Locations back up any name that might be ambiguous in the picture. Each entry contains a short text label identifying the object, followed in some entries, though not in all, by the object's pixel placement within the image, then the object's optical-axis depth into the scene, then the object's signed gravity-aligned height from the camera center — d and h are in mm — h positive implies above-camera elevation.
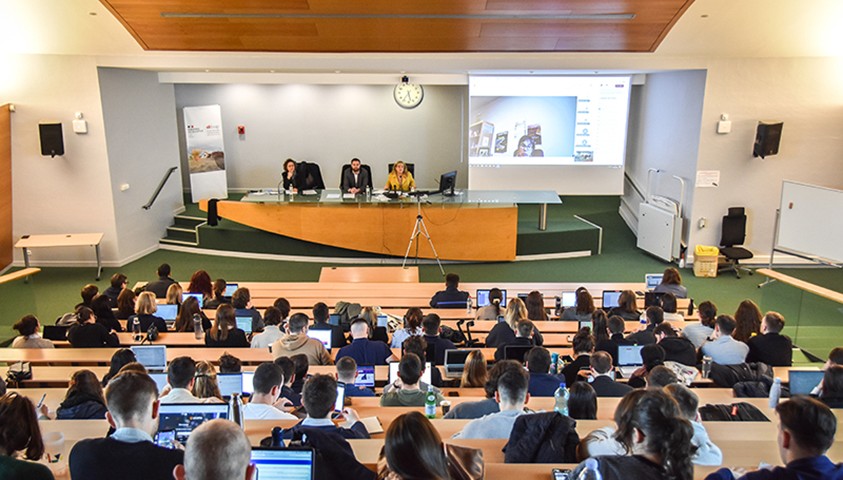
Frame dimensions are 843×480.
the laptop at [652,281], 8531 -1944
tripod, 11261 -1744
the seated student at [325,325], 6469 -1918
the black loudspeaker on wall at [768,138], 10539 -196
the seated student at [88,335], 6273 -1939
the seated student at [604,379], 4711 -1764
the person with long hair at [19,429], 2875 -1291
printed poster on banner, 14062 -537
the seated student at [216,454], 2285 -1108
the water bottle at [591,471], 2480 -1261
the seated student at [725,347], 5723 -1869
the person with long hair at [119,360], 4896 -1698
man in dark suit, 11898 -945
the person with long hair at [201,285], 8102 -1903
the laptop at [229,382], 4793 -1812
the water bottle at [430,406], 4238 -1755
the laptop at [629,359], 5676 -1954
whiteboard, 9297 -1353
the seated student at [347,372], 4586 -1661
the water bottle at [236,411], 3402 -1427
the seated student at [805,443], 2600 -1237
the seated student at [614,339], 5770 -1842
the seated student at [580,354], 5430 -1859
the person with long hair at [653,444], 2508 -1193
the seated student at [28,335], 6230 -1936
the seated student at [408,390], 4469 -1750
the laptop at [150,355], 5504 -1859
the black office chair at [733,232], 11055 -1727
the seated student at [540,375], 4828 -1769
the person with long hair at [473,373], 5070 -1840
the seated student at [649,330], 5941 -1843
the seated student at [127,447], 2668 -1288
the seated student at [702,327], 6266 -1867
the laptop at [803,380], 4566 -1705
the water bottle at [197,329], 6621 -1979
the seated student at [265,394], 3936 -1593
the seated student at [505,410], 3513 -1499
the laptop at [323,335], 6387 -1975
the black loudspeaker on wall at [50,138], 10469 -213
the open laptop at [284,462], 2799 -1387
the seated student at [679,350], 5582 -1839
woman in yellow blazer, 11672 -929
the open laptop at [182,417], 3434 -1474
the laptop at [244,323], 6926 -2019
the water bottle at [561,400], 4064 -1655
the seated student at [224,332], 6328 -1924
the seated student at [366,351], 5809 -1928
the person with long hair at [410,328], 6355 -1892
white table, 10453 -1801
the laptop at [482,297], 8117 -2049
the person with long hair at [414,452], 2396 -1151
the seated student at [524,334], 5961 -1826
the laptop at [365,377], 5246 -1941
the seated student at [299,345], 5738 -1859
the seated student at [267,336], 6312 -1960
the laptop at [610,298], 8000 -2027
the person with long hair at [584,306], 7145 -1890
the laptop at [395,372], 4984 -1828
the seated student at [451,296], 7945 -1993
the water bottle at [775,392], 4139 -1642
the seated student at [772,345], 5762 -1864
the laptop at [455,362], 5438 -1893
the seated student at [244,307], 7055 -1926
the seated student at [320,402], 3400 -1386
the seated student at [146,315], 6812 -1910
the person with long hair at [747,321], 6336 -1822
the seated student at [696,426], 3152 -1479
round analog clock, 14898 +650
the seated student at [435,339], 5980 -1891
